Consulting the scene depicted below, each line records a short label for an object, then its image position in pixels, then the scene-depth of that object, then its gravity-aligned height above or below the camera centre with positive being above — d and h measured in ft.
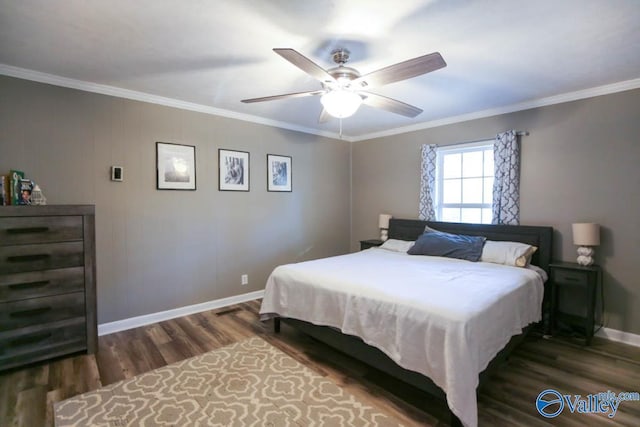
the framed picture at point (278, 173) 14.12 +1.54
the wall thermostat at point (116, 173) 10.08 +1.05
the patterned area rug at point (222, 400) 6.05 -4.27
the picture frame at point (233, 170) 12.60 +1.48
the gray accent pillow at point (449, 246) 11.13 -1.52
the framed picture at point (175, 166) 11.07 +1.45
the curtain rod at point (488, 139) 11.48 +2.76
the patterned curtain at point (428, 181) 13.99 +1.15
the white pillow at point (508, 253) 10.13 -1.61
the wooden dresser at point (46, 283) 7.61 -2.08
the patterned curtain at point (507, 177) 11.57 +1.11
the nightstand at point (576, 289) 9.22 -2.71
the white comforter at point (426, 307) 5.70 -2.39
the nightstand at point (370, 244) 15.15 -1.91
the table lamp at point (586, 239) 9.50 -1.02
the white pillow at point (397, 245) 13.16 -1.76
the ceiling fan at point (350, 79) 5.92 +2.82
